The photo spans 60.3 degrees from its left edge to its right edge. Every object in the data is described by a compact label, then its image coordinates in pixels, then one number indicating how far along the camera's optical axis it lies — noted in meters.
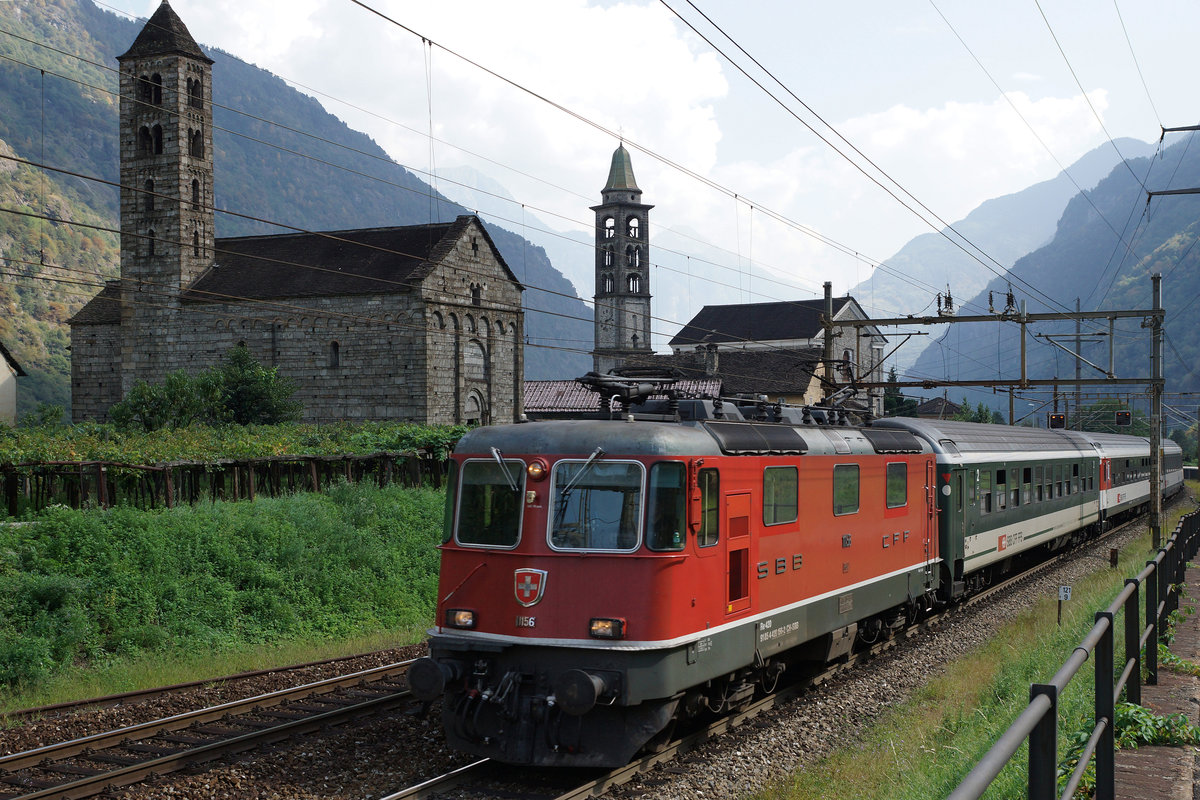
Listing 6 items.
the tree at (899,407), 61.41
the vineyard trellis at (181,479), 19.78
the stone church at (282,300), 49.00
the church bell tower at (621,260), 92.50
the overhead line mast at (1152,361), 23.72
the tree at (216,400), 41.56
